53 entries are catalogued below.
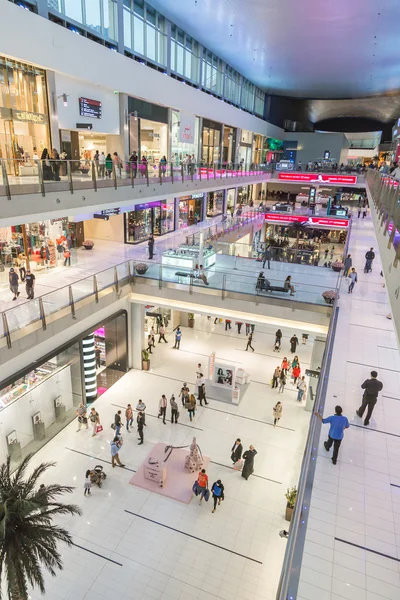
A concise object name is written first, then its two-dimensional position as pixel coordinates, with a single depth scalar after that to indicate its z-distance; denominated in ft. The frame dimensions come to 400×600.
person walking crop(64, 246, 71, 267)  48.04
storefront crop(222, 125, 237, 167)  109.70
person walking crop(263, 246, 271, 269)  54.60
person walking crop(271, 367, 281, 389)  50.55
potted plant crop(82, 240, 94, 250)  60.39
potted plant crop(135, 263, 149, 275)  48.07
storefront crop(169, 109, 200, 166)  72.43
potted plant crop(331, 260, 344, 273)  50.67
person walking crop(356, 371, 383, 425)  22.63
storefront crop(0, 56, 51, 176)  40.32
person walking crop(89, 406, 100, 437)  40.73
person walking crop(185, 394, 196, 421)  43.32
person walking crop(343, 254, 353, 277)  49.62
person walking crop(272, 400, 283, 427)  42.73
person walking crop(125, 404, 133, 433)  40.94
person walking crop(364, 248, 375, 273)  54.29
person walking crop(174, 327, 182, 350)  59.67
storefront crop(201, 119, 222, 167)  90.48
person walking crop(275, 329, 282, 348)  60.95
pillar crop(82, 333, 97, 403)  43.80
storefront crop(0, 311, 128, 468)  35.27
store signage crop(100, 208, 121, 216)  53.33
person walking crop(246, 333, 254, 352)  60.85
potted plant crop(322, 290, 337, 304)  41.57
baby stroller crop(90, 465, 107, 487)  33.58
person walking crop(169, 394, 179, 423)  41.81
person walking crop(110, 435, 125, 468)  35.65
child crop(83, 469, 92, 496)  32.60
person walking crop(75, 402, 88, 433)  41.24
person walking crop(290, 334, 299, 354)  60.85
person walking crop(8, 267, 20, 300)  36.06
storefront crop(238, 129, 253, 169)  120.89
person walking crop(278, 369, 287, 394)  49.83
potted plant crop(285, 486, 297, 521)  31.57
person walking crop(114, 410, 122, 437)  38.38
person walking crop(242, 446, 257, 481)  34.73
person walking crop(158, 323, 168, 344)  62.28
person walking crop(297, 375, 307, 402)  47.75
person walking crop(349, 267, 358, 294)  47.32
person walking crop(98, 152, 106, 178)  40.70
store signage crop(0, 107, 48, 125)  40.57
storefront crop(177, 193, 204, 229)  83.66
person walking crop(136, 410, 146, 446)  39.19
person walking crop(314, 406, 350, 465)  20.16
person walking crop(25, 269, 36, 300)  36.63
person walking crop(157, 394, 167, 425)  42.22
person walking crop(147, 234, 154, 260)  55.67
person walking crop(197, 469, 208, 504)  32.37
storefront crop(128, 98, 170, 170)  60.75
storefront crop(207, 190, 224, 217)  100.89
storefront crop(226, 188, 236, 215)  113.18
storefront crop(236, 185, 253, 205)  124.06
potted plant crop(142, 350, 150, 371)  53.42
